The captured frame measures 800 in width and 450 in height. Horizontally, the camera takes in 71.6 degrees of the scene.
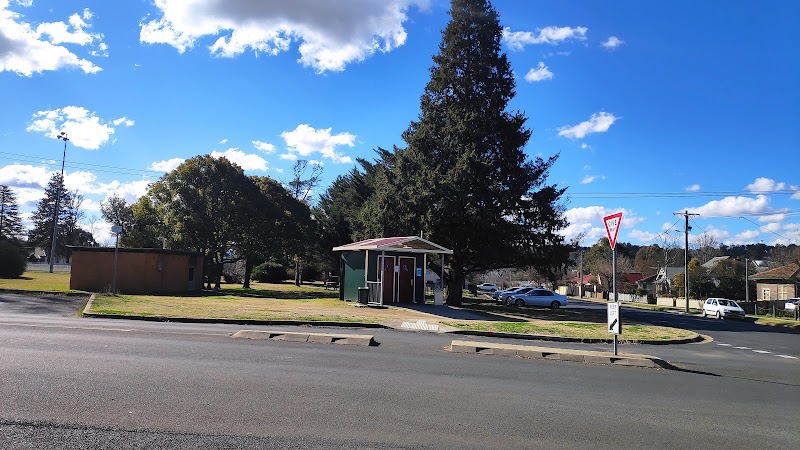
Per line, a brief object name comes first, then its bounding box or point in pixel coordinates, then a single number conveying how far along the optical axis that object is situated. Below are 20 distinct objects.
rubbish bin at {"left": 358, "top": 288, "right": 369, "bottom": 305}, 27.68
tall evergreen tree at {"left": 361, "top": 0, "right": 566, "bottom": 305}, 33.41
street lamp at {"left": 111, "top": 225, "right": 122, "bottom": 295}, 26.99
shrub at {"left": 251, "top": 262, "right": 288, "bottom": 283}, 65.88
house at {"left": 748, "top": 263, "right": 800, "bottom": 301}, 56.72
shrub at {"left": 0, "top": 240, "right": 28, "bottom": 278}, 40.12
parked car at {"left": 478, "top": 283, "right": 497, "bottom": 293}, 67.69
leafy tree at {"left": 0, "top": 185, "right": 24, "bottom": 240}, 93.75
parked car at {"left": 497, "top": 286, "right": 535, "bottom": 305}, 40.24
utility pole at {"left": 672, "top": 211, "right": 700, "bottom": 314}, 46.59
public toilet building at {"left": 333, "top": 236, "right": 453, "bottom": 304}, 28.12
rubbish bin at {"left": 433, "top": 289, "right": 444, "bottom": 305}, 29.92
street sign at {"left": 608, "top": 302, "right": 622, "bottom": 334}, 11.94
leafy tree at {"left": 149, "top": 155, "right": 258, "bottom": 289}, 43.53
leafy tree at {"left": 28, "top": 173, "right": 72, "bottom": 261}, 93.38
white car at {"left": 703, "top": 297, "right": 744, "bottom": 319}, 37.53
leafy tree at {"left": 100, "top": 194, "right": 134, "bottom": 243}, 87.44
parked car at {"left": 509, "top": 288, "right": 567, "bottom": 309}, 38.72
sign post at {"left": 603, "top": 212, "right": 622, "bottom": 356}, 11.91
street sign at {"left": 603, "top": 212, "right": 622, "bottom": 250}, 11.91
